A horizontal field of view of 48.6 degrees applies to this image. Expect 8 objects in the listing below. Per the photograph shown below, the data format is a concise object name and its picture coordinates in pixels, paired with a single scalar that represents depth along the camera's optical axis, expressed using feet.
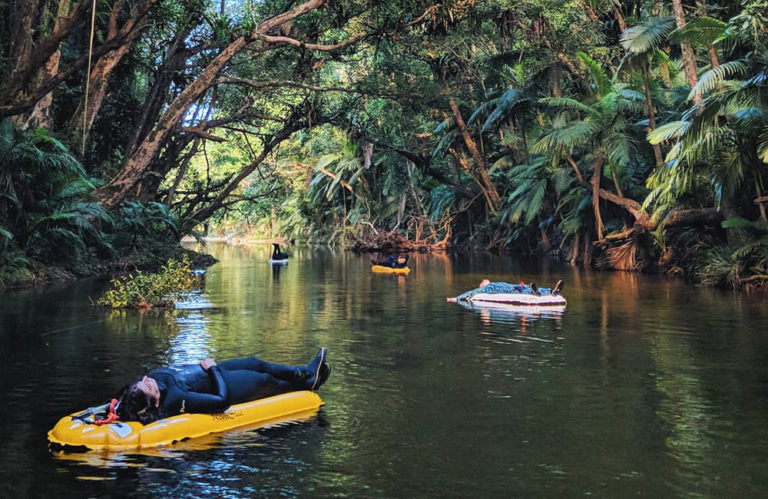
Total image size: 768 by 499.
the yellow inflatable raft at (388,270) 90.11
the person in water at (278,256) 111.34
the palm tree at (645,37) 71.61
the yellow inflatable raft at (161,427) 21.81
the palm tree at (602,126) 85.76
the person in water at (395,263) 90.07
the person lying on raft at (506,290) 55.88
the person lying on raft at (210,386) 22.61
